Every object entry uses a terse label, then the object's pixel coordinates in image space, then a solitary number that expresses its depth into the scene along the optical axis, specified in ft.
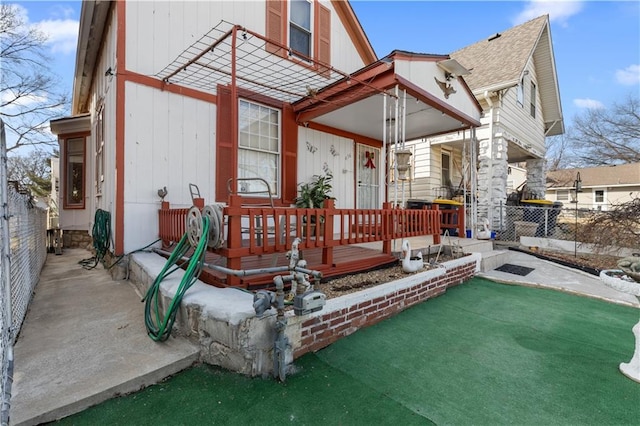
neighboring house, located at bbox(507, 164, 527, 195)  74.77
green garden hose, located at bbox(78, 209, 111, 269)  15.49
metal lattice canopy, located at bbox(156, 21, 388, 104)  15.81
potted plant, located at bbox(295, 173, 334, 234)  19.71
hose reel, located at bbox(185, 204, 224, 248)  8.83
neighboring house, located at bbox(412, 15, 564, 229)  29.55
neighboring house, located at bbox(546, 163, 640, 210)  65.57
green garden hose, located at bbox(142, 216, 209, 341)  7.80
